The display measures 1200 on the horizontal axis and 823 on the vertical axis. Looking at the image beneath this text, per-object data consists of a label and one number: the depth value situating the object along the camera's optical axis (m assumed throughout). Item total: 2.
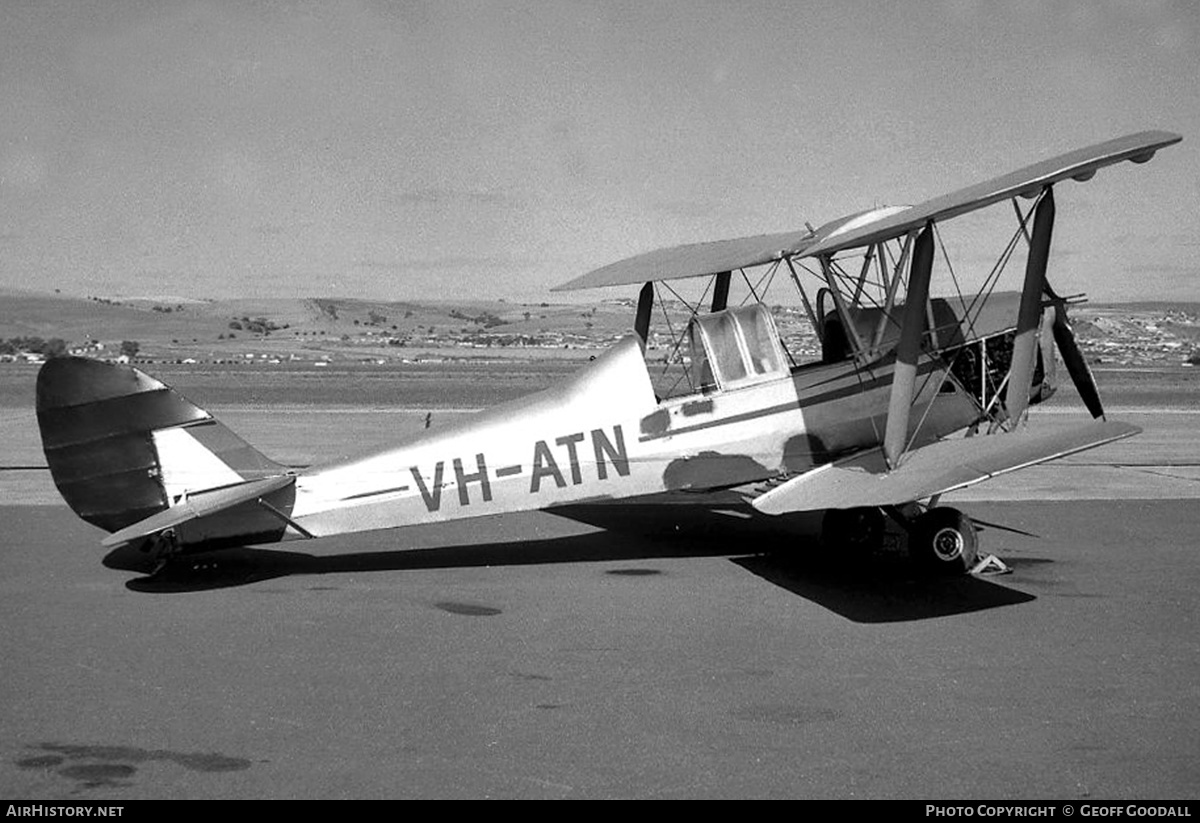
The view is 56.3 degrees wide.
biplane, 8.42
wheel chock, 8.97
